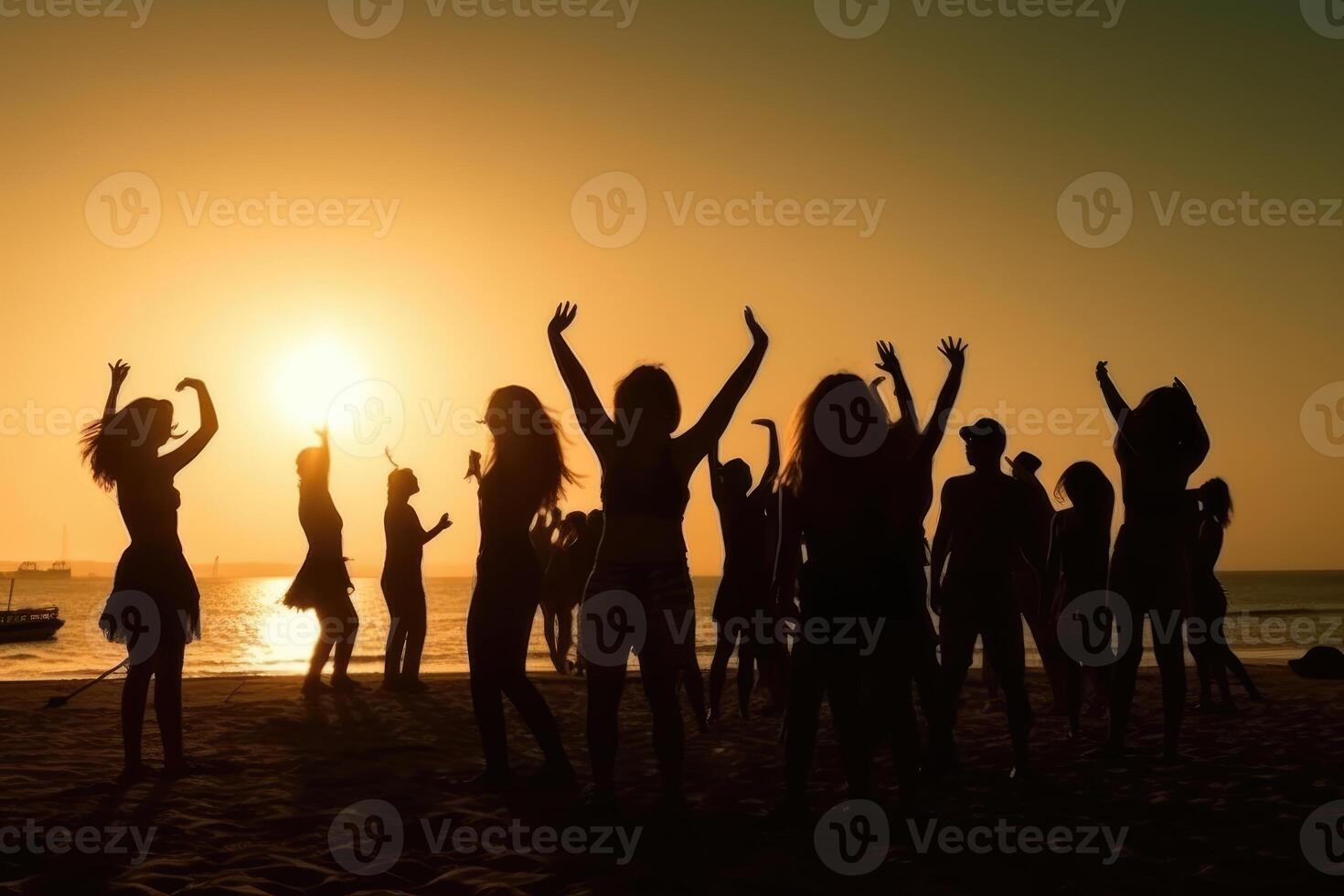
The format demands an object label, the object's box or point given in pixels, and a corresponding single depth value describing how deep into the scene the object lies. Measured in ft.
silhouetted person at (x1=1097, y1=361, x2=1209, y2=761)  21.07
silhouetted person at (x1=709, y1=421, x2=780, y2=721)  26.43
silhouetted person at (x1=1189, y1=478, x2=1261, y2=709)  32.04
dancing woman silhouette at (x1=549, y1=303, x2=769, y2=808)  14.74
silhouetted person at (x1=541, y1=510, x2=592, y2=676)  41.98
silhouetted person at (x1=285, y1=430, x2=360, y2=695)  33.22
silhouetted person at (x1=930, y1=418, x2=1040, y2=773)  19.10
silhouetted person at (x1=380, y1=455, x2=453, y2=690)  34.63
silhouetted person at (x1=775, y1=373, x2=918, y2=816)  14.73
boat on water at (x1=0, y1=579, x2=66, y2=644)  126.31
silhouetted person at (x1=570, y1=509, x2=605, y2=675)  39.62
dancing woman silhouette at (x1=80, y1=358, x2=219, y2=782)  18.81
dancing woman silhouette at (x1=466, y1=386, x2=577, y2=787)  17.76
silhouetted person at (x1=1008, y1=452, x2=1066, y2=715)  25.96
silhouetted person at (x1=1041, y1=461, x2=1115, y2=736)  25.64
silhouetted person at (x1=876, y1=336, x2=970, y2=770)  14.83
